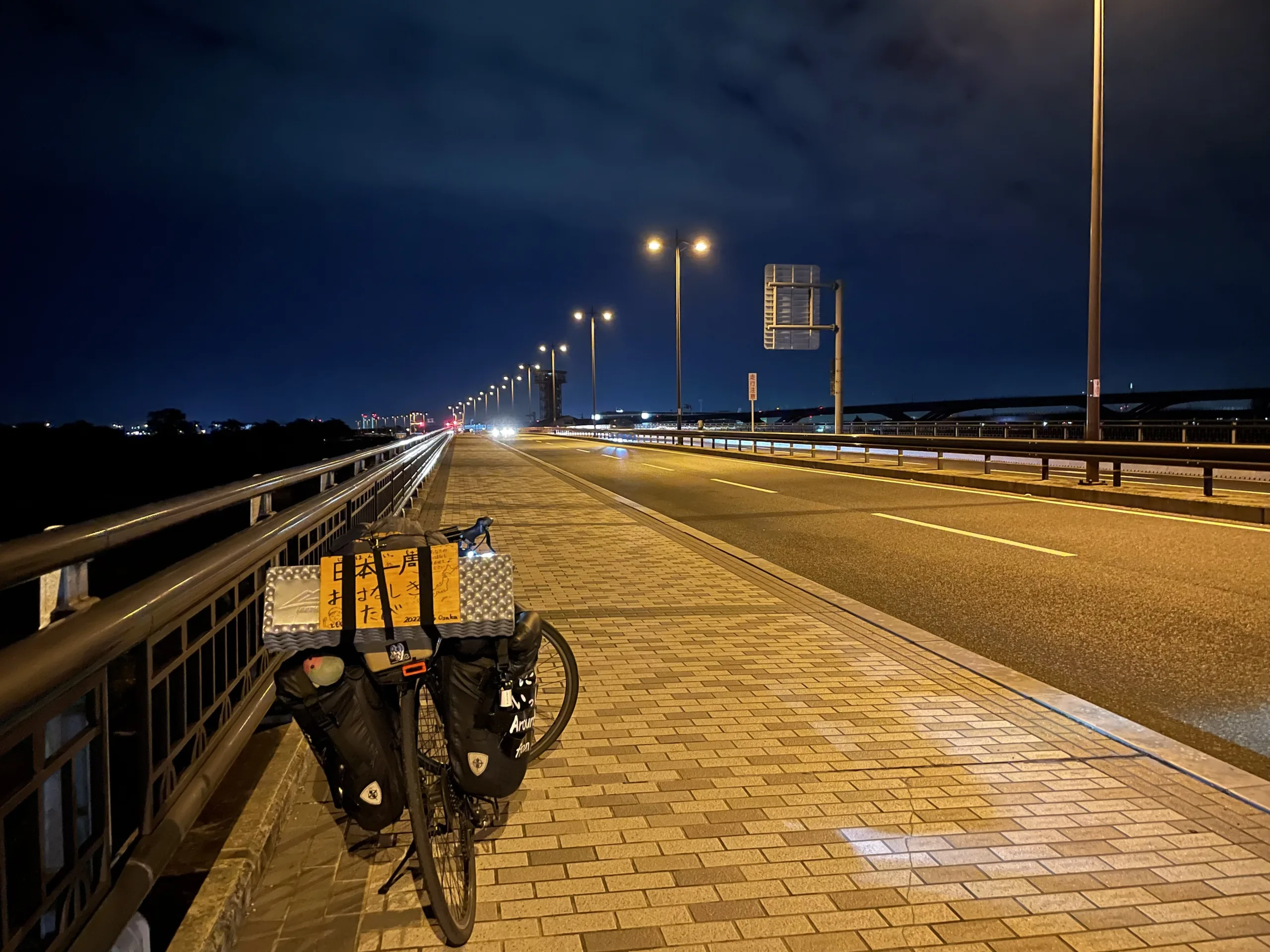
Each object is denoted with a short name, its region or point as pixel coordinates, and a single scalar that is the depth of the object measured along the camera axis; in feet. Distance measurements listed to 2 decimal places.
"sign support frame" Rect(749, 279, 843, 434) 107.34
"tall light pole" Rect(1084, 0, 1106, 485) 58.54
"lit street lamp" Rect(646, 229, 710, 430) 132.16
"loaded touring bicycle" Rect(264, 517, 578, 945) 9.70
